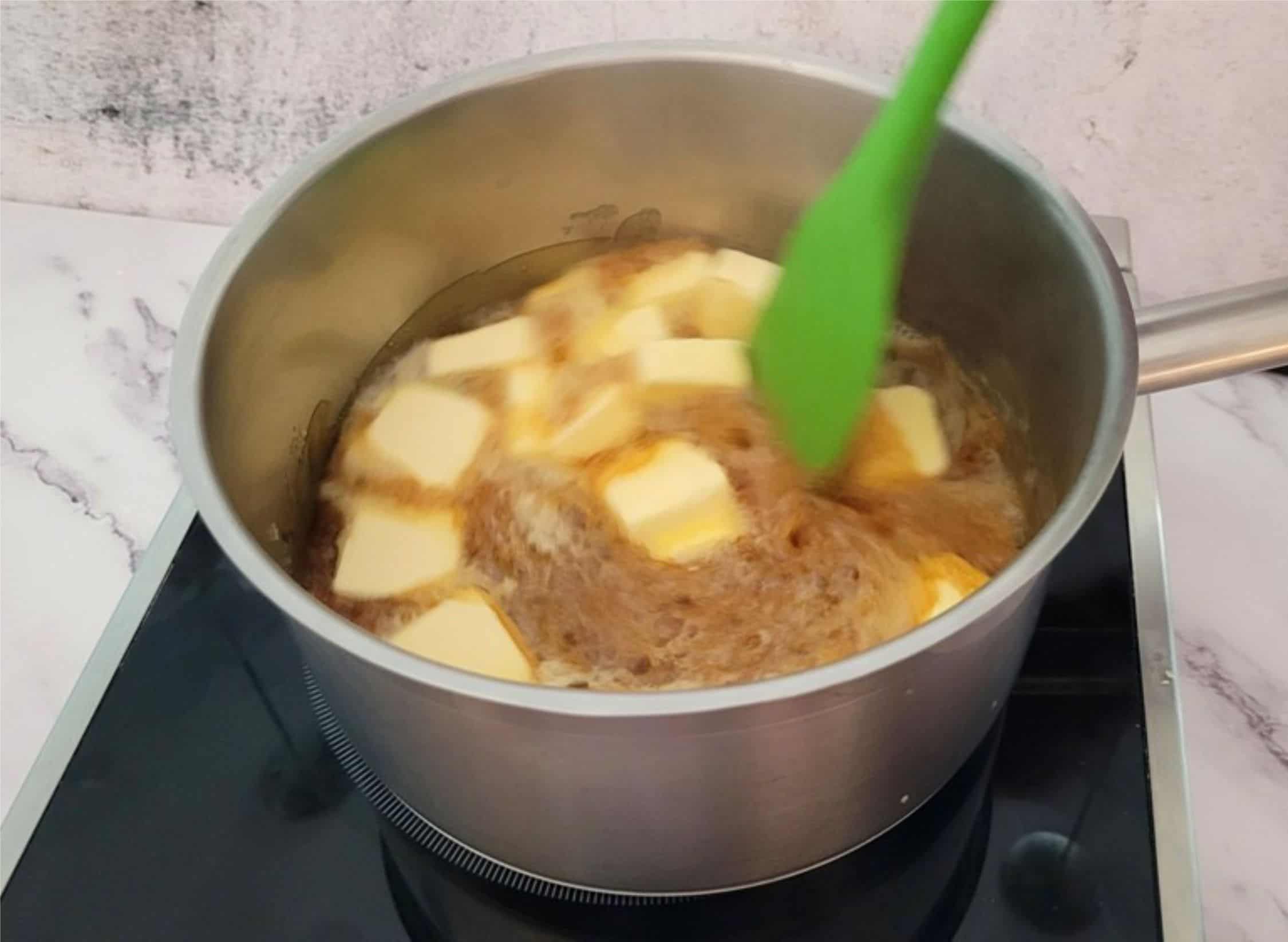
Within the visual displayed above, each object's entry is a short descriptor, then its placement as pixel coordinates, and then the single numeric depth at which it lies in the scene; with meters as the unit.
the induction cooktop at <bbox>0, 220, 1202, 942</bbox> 0.60
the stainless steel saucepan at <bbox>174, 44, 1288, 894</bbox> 0.46
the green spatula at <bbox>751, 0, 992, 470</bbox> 0.59
